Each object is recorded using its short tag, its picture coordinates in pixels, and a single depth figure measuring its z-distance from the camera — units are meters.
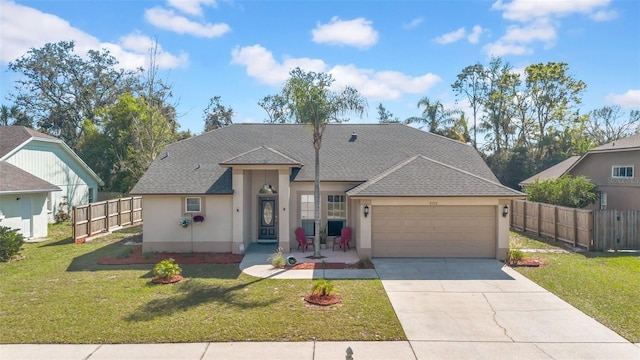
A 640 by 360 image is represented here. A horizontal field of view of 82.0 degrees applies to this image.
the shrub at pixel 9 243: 13.07
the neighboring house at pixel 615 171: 19.11
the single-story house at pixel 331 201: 13.12
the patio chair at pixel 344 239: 14.50
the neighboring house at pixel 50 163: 20.20
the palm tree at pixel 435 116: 33.22
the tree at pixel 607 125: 44.28
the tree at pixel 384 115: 46.38
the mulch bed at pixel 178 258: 12.79
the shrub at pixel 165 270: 10.50
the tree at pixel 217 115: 45.66
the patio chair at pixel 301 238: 14.38
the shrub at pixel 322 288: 8.93
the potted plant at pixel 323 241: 14.95
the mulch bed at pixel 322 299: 8.70
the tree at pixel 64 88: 40.34
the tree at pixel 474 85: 38.47
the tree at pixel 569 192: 18.86
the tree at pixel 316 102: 12.46
